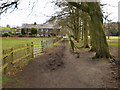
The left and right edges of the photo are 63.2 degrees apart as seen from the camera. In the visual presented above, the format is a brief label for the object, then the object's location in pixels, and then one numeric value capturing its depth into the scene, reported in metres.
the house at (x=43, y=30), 54.18
